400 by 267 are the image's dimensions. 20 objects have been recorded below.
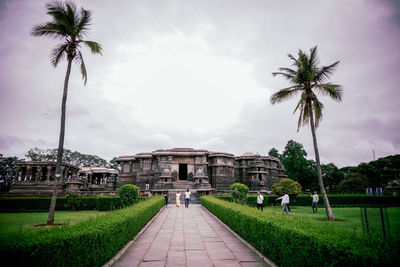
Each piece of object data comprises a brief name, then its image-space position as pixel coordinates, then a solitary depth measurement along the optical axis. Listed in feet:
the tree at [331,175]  205.64
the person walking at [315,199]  58.12
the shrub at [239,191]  67.83
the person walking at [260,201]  50.89
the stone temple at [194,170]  100.78
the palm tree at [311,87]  46.80
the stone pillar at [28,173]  125.33
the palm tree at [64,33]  38.93
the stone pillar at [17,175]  124.77
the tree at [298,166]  165.37
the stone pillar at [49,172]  126.15
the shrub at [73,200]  65.21
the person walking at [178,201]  69.15
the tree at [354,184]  150.00
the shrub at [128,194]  61.62
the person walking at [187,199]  67.05
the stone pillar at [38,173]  125.70
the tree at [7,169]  181.06
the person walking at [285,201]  52.31
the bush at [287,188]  73.00
